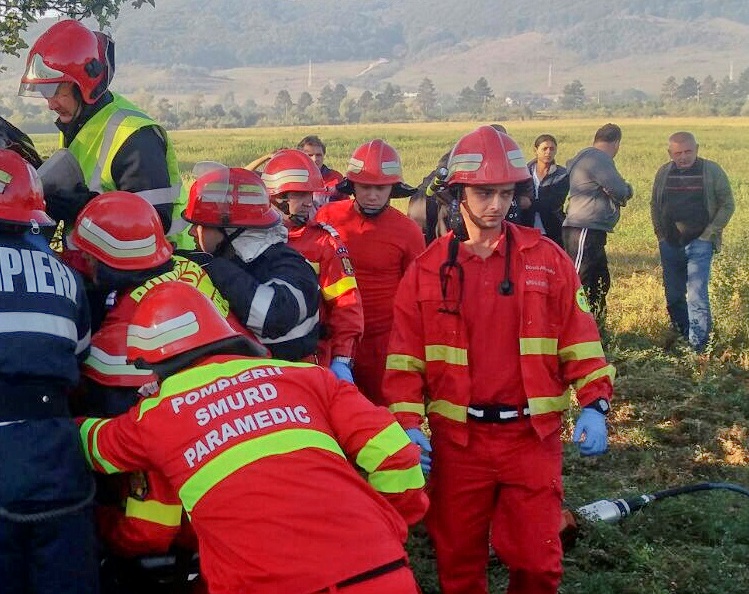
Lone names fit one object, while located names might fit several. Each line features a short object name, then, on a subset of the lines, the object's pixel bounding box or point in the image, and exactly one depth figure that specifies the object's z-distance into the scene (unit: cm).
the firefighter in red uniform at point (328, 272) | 460
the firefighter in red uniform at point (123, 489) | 284
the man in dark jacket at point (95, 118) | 370
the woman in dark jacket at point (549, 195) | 841
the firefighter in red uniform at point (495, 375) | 343
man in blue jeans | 809
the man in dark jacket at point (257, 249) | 347
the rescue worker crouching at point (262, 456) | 223
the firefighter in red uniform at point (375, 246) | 539
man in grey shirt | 834
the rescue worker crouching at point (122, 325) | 288
